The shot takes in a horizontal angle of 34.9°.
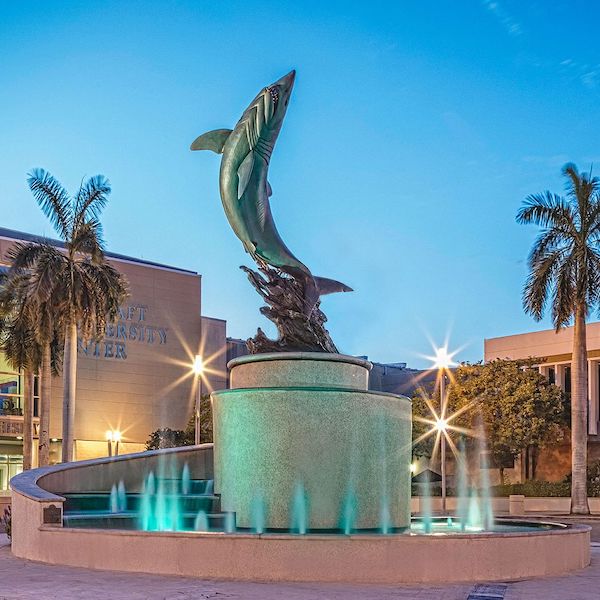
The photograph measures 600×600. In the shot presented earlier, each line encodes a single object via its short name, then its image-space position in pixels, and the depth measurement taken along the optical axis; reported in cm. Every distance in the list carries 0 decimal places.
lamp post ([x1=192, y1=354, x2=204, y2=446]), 3400
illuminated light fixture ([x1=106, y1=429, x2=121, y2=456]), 5403
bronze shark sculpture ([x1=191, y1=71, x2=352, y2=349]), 1873
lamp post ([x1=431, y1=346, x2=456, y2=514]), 3706
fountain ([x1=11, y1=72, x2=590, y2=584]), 1227
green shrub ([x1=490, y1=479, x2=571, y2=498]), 4320
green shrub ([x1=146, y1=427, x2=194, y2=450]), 5525
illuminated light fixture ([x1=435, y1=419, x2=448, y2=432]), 4206
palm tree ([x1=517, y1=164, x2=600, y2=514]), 3312
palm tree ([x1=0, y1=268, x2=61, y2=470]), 3391
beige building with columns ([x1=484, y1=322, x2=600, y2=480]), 4903
